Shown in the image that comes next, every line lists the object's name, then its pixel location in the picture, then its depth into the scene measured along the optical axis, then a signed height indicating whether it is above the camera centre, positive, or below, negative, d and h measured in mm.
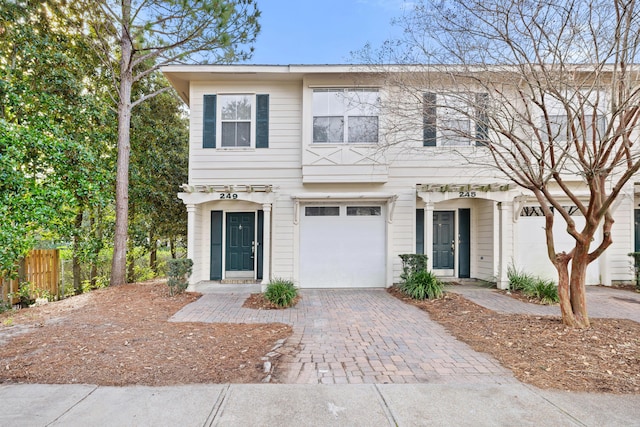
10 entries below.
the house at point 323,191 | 8117 +788
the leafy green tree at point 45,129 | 6594 +2226
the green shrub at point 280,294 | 6223 -1483
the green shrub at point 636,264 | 8039 -1079
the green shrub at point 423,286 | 6848 -1447
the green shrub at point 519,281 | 7394 -1429
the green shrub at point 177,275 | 7152 -1275
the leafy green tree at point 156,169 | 10172 +1655
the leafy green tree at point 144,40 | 7867 +4650
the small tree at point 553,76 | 4332 +2384
